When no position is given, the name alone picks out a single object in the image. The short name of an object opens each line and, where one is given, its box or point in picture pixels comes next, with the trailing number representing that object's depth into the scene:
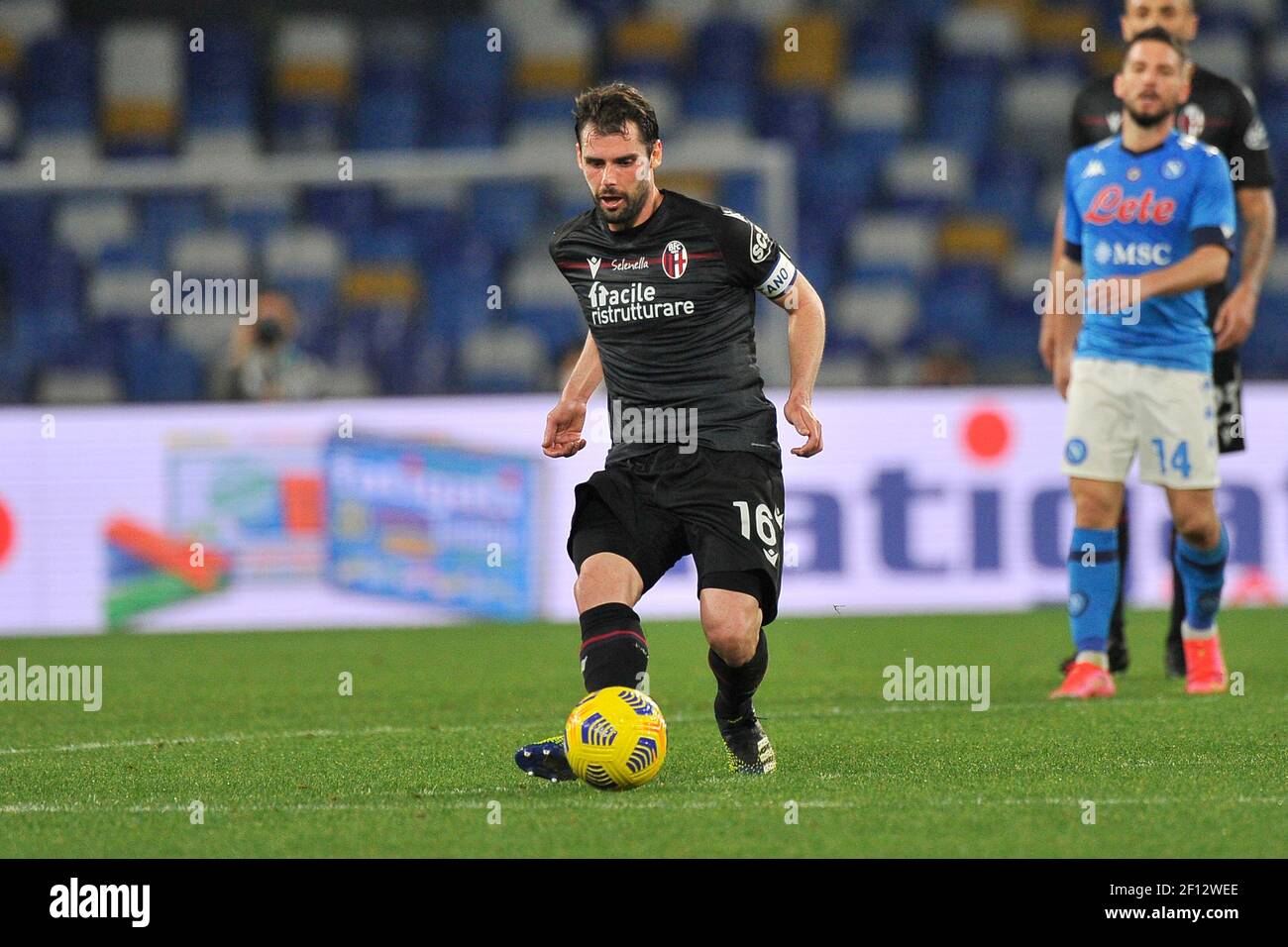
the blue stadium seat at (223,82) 16.45
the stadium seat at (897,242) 16.62
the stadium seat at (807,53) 17.30
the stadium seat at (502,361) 13.84
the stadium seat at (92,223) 13.45
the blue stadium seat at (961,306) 16.17
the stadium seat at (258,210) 13.71
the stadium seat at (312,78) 16.75
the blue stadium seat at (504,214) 14.79
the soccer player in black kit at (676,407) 5.16
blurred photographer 12.03
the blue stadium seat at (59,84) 16.45
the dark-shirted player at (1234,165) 7.38
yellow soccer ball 4.88
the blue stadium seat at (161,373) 13.19
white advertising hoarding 11.30
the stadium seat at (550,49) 17.05
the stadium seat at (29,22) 16.61
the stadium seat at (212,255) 13.73
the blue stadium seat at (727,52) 17.20
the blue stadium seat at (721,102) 17.05
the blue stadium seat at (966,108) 17.27
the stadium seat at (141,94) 16.69
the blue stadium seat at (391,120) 16.88
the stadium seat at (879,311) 16.03
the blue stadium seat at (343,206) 14.30
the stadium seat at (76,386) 13.44
